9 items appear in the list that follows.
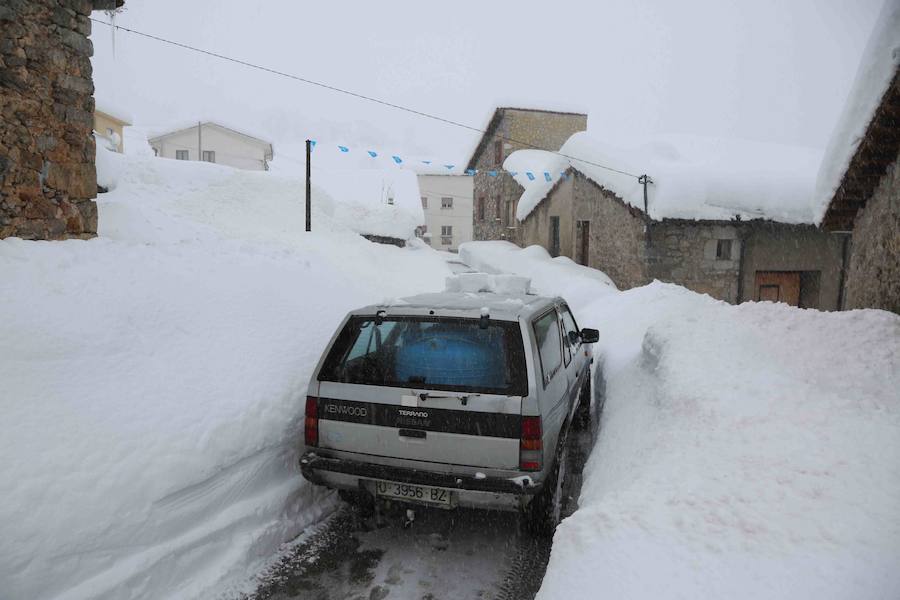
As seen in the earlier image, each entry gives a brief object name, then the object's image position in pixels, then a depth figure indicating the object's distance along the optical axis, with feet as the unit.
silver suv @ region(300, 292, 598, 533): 11.10
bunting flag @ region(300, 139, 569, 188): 45.88
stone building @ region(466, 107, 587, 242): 75.92
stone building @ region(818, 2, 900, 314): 16.19
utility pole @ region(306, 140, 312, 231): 44.88
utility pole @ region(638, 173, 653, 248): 41.24
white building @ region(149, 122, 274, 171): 101.96
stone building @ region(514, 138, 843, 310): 42.14
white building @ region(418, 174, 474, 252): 154.10
